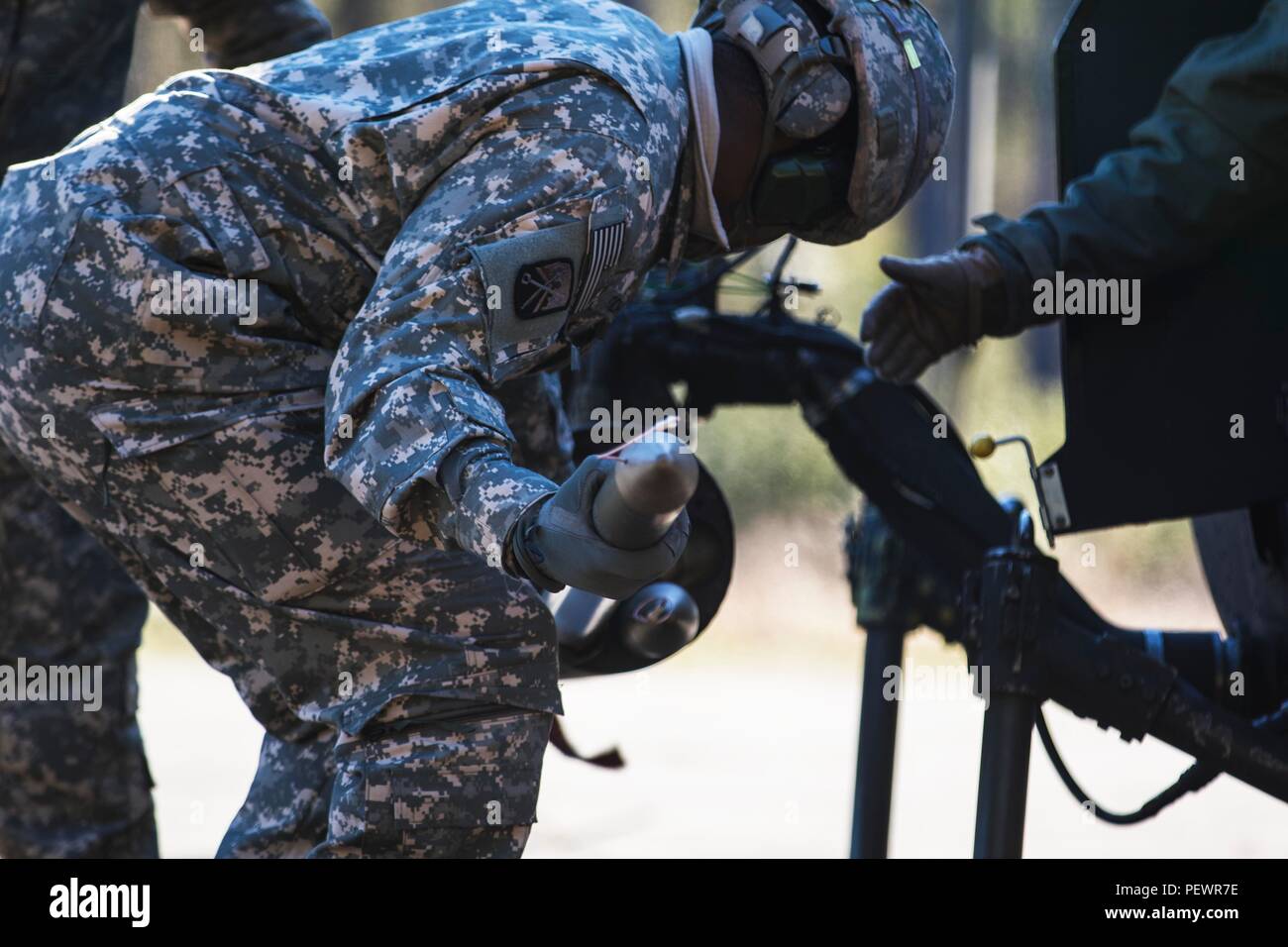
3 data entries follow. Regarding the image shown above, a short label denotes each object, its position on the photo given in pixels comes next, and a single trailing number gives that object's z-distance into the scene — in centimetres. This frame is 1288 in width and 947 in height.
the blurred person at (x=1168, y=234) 226
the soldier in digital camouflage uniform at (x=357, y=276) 186
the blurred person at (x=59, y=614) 279
